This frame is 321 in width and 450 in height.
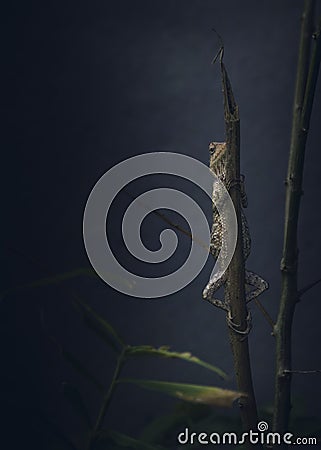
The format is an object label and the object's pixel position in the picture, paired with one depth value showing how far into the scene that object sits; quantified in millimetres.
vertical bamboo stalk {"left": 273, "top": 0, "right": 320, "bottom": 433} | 1917
